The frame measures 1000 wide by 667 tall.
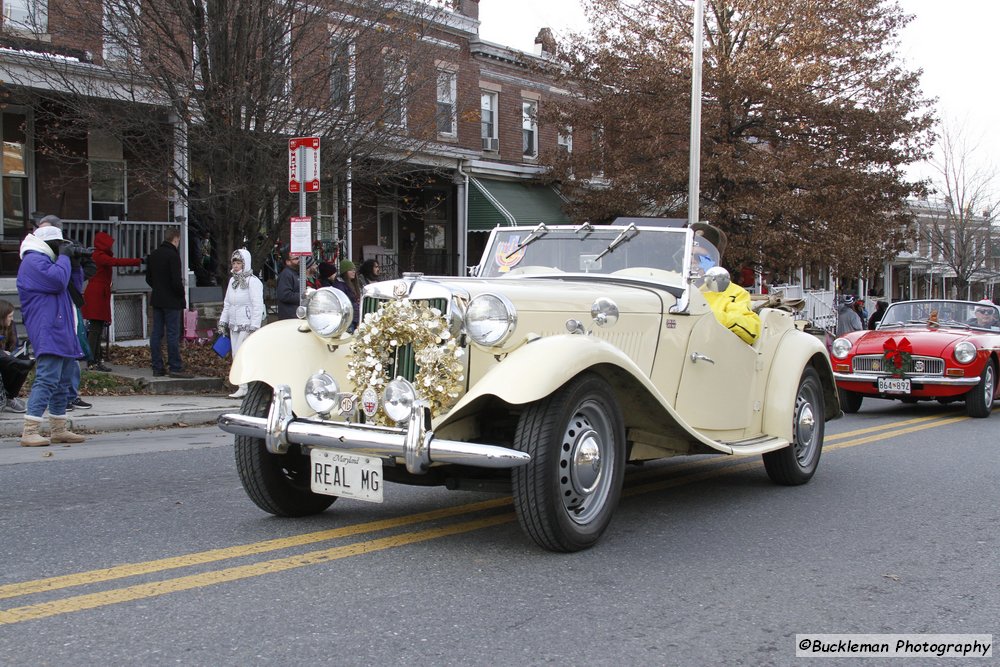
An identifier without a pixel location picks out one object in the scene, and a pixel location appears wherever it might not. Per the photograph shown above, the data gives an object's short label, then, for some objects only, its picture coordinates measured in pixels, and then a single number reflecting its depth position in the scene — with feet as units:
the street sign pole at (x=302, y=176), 37.11
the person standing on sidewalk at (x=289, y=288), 41.96
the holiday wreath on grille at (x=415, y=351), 15.23
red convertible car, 37.40
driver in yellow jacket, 20.51
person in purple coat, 26.53
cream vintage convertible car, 14.61
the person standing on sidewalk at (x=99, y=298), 42.19
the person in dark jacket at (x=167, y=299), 40.37
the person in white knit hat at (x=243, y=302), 39.86
